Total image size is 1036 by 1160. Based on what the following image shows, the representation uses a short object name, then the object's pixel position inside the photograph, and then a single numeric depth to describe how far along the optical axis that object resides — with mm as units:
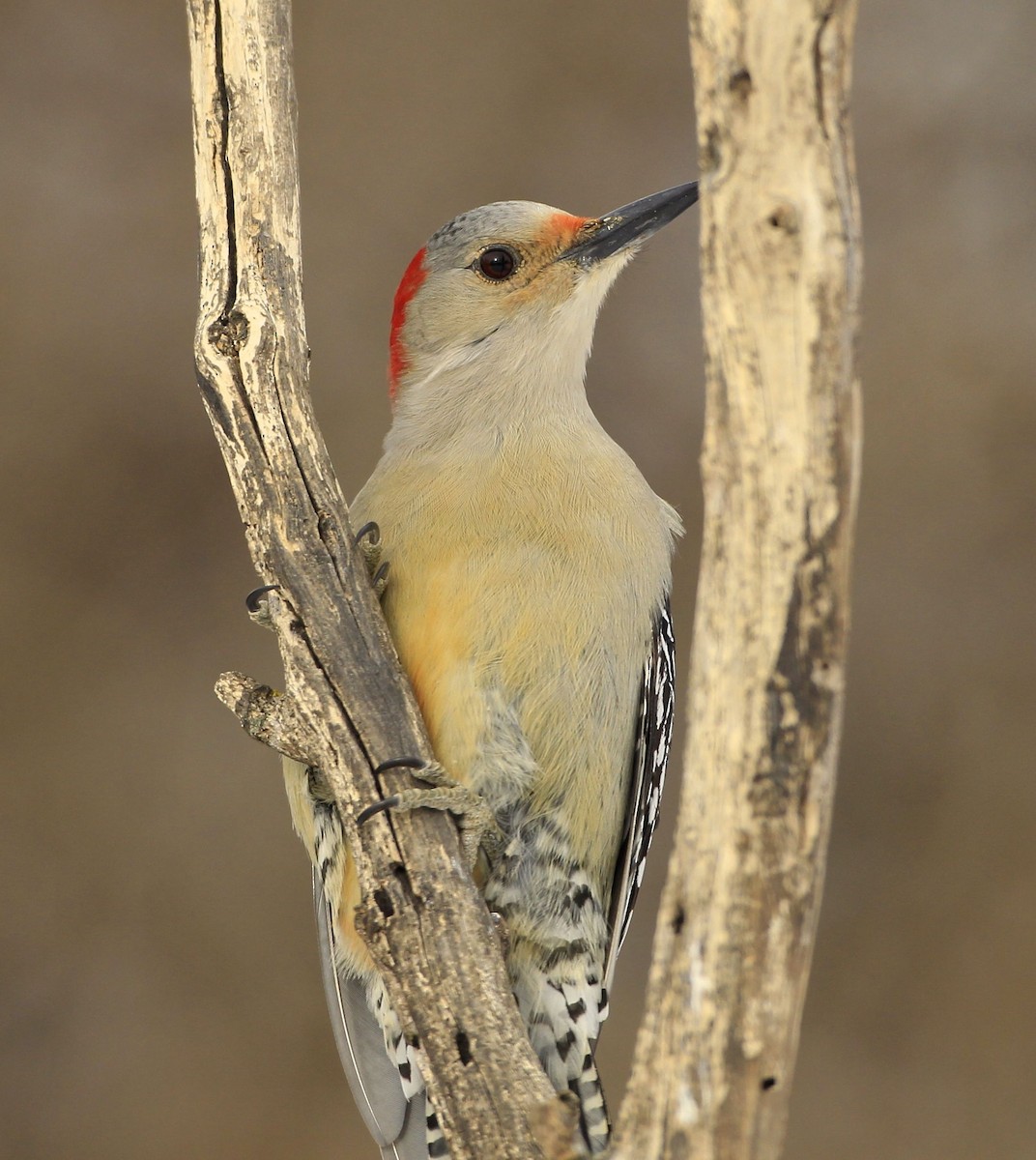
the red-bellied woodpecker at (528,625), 5926
